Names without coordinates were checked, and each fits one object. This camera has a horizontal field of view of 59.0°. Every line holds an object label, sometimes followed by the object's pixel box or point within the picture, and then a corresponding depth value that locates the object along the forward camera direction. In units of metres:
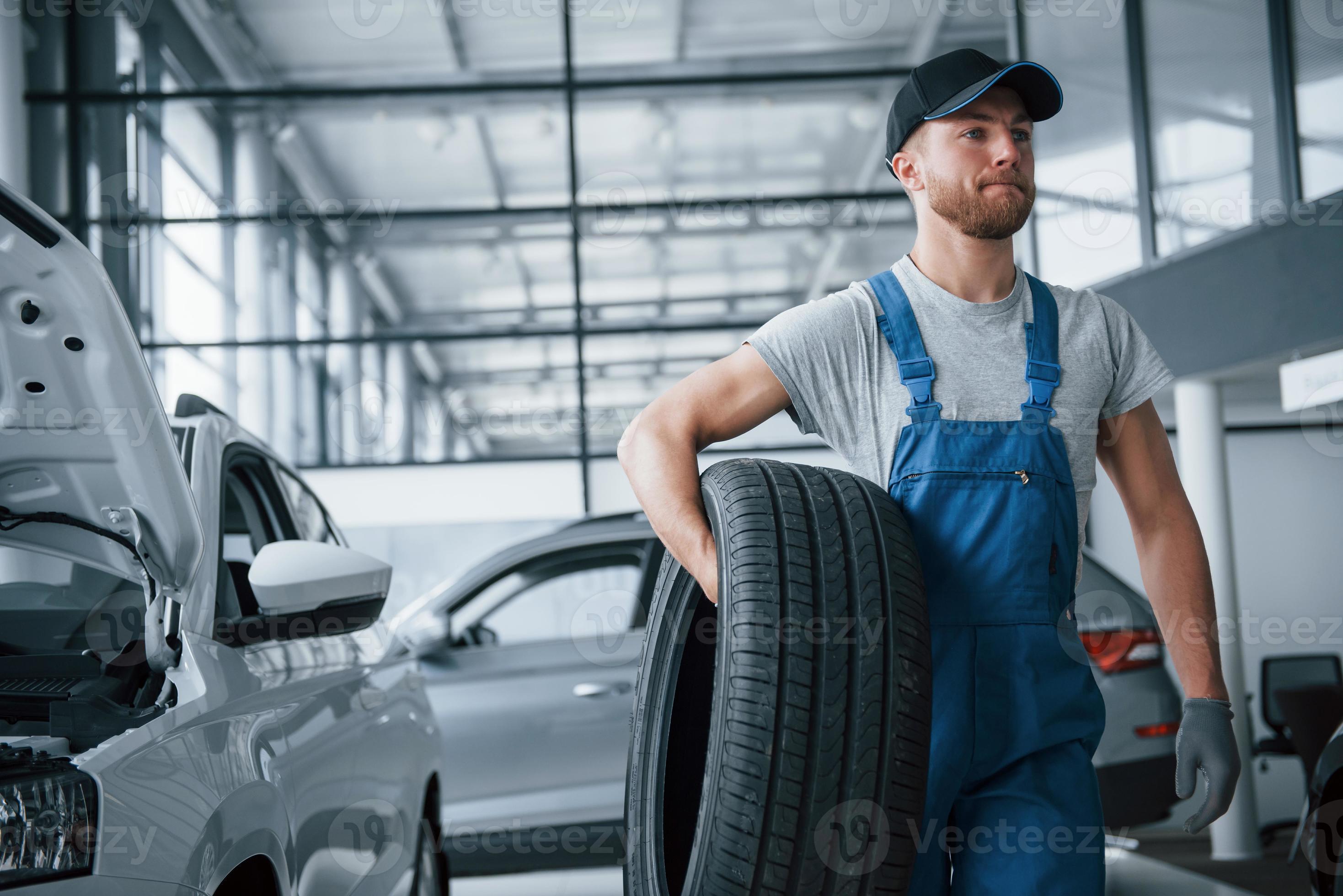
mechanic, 1.67
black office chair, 6.72
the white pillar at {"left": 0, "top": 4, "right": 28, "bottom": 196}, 8.16
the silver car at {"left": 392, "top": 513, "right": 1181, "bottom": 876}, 4.15
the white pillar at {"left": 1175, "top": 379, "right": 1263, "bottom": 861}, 5.49
